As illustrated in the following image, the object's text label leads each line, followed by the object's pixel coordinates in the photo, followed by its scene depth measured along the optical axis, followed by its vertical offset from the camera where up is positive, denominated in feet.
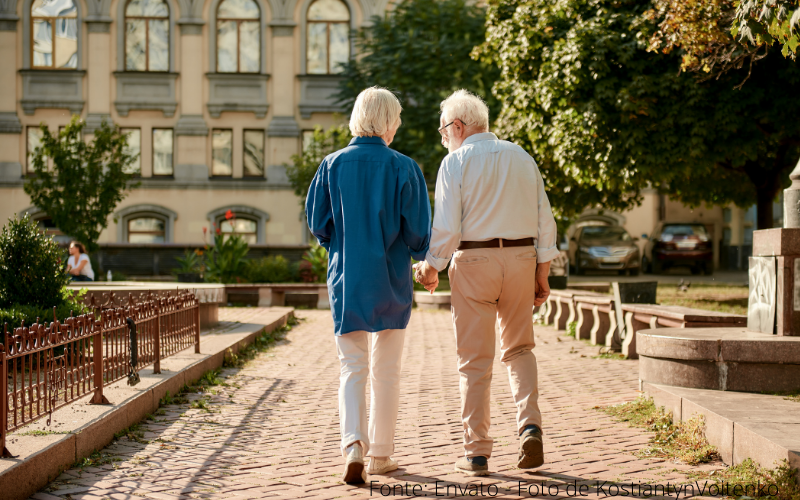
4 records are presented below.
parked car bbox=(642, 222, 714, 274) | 102.68 +0.52
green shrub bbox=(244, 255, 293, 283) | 65.87 -1.54
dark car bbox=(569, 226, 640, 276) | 100.99 +0.15
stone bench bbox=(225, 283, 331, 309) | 59.72 -2.75
